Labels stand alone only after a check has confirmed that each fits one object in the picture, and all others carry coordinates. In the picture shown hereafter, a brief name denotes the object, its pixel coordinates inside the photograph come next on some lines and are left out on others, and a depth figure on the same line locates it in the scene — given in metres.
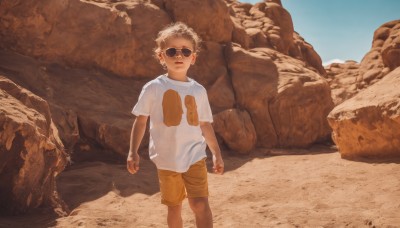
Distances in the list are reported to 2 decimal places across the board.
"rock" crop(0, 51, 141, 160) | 6.09
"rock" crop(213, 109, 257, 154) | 7.70
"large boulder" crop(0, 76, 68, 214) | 3.20
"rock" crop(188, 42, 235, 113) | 8.26
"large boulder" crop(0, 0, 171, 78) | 6.77
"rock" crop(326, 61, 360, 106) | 12.81
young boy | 2.42
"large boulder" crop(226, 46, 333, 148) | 8.27
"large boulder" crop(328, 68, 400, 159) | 4.88
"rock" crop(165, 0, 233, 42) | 8.79
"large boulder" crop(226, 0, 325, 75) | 10.67
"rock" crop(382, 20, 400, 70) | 10.78
